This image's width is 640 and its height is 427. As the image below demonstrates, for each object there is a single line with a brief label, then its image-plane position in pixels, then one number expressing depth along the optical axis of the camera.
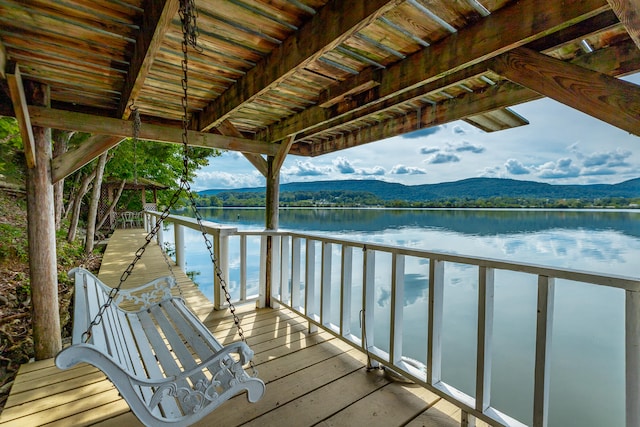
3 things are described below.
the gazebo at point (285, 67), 1.42
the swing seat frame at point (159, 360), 1.18
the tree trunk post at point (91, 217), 7.45
